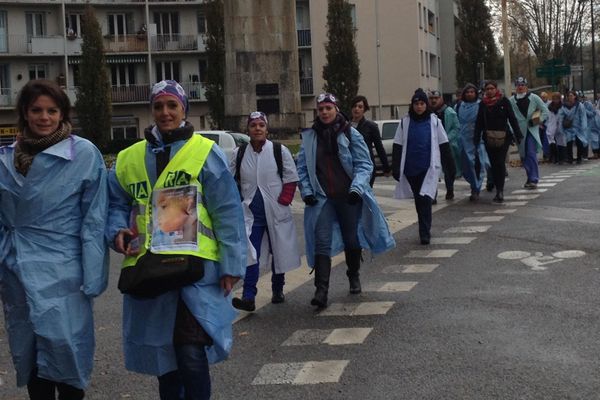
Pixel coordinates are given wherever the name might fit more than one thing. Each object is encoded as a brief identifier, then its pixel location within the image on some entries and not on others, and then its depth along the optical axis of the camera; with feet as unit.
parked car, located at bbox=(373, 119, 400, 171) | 93.35
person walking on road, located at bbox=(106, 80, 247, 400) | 14.28
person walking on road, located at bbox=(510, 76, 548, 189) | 57.88
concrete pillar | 97.25
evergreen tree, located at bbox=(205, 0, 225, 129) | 169.78
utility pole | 93.51
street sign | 120.67
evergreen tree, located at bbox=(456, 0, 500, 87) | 220.43
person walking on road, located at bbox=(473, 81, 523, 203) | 50.52
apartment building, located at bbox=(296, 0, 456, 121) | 203.31
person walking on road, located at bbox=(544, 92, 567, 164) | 81.15
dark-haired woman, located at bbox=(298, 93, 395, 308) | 26.40
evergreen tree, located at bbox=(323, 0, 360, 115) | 179.22
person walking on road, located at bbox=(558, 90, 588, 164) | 81.61
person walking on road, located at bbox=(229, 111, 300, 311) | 26.35
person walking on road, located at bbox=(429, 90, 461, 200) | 53.62
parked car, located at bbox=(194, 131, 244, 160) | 72.49
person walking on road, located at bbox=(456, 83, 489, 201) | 53.52
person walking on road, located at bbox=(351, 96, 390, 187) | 36.63
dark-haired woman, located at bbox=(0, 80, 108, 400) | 14.29
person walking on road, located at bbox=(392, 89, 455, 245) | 37.37
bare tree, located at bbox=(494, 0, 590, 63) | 229.45
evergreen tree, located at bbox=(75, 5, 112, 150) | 174.81
